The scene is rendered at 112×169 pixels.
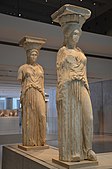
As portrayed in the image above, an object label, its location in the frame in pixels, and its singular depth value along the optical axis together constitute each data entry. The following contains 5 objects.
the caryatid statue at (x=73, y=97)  3.90
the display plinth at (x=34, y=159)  3.91
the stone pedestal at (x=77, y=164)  3.66
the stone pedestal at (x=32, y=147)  5.40
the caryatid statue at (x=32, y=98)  5.62
